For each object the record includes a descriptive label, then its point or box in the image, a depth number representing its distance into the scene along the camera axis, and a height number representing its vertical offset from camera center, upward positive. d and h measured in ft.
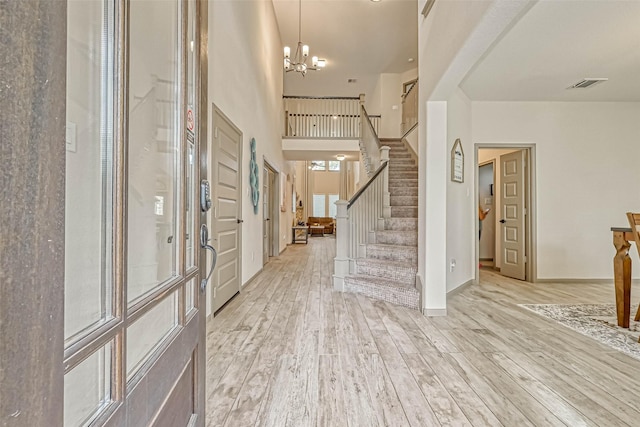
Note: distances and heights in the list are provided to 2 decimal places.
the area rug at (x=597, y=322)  7.95 -3.21
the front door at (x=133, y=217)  1.87 -0.01
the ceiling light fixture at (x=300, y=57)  19.60 +10.23
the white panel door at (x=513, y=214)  15.69 +0.04
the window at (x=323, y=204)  50.83 +1.82
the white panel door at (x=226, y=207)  9.86 +0.30
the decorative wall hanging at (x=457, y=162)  12.64 +2.18
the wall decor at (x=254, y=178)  14.26 +1.70
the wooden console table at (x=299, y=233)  34.22 -2.05
